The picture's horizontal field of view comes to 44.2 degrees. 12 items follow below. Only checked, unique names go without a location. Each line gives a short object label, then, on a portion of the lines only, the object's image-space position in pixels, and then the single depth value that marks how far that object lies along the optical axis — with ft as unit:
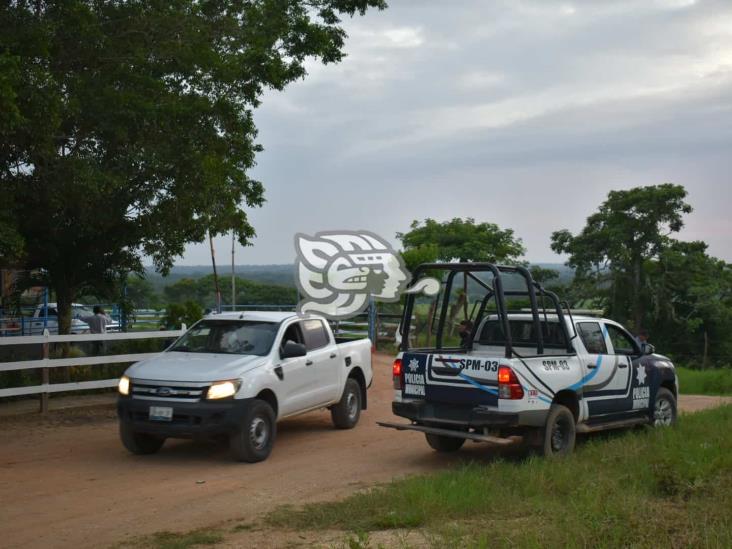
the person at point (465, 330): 41.59
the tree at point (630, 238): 142.51
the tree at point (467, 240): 140.46
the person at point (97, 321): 72.49
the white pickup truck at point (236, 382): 35.37
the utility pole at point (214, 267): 84.50
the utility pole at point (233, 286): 99.55
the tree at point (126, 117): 44.09
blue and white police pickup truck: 33.65
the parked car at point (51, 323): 78.48
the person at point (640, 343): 41.63
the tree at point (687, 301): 138.82
